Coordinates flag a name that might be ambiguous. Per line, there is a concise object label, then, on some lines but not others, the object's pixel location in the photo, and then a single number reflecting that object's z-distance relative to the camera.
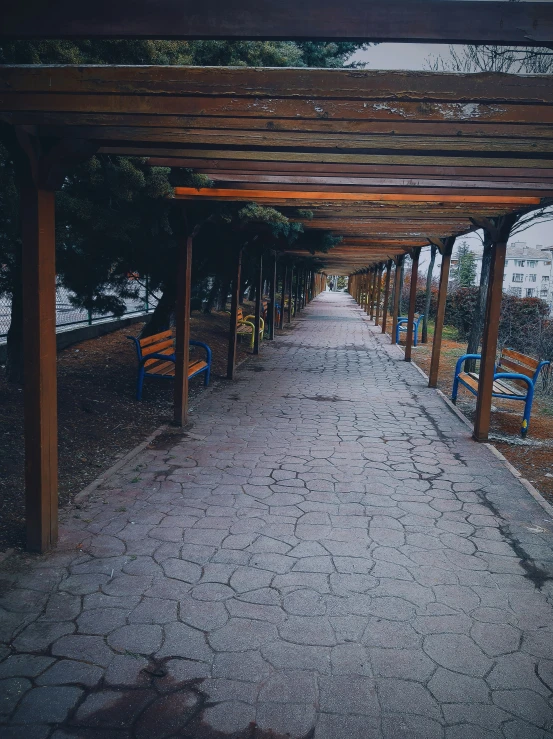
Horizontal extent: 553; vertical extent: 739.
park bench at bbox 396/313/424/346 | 16.55
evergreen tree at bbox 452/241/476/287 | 41.47
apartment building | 76.81
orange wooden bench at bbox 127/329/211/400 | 8.24
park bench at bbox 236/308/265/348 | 14.20
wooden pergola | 2.32
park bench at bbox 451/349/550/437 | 7.52
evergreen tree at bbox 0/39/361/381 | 4.69
